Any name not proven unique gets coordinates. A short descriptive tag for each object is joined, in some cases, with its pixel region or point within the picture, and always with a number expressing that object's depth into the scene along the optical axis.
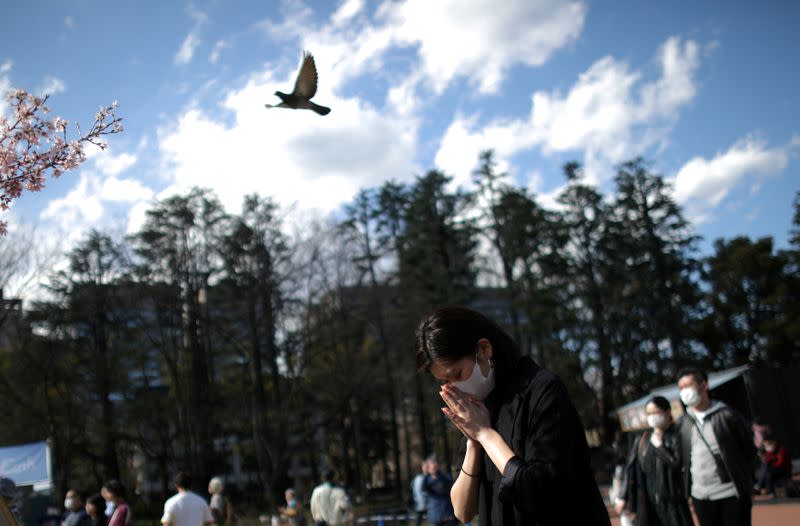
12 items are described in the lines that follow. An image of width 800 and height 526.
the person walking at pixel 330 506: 12.09
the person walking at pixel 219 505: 12.95
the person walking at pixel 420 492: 12.76
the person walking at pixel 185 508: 8.01
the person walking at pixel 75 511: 8.09
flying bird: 4.75
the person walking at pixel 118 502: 7.52
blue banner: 15.45
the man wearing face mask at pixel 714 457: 4.96
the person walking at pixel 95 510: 8.05
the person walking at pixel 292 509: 15.15
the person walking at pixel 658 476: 5.52
